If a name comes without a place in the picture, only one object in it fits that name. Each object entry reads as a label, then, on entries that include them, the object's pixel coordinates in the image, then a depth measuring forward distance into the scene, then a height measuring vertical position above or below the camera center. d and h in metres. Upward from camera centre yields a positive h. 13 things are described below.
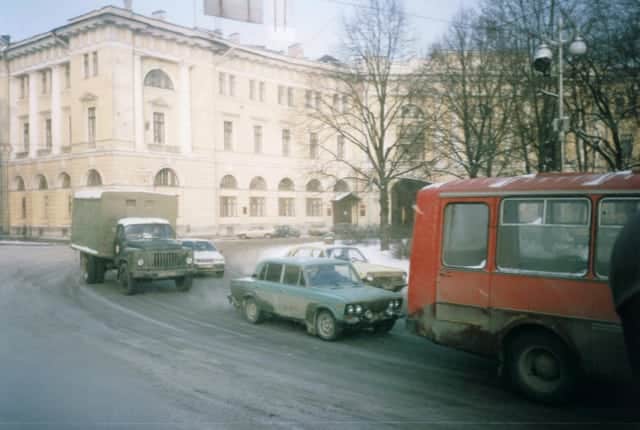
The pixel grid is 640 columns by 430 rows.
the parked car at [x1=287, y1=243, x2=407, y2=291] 15.87 -1.74
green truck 16.67 -0.91
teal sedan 10.20 -1.71
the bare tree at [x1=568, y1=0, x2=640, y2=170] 19.14 +4.95
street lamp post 14.13 +3.70
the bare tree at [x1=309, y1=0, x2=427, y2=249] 27.53 +5.88
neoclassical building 43.41 +6.98
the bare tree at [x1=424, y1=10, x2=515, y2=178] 23.14 +4.87
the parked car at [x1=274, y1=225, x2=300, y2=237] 48.44 -1.88
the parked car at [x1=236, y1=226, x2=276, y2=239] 48.87 -1.98
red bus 6.51 -0.85
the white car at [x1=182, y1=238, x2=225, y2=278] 22.09 -1.89
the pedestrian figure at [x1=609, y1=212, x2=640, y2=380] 3.10 -0.44
